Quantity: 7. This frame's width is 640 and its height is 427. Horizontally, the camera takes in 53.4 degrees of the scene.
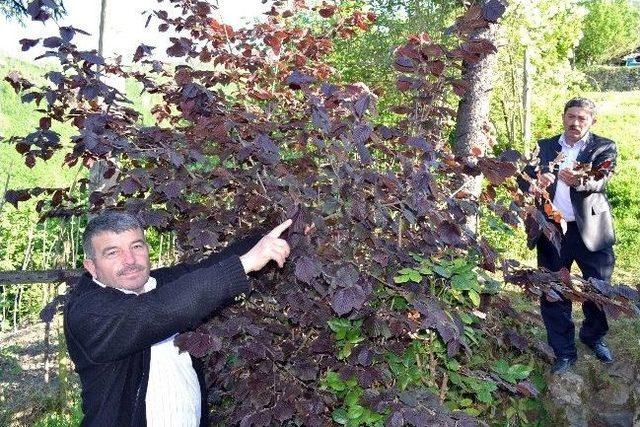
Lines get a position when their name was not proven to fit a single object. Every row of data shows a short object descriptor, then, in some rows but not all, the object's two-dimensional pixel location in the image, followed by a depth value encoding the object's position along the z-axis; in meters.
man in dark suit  3.90
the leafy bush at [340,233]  2.09
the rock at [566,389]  3.98
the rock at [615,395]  4.08
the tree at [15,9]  5.65
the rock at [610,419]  4.03
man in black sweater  1.93
